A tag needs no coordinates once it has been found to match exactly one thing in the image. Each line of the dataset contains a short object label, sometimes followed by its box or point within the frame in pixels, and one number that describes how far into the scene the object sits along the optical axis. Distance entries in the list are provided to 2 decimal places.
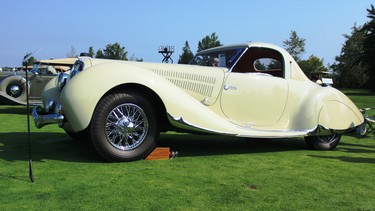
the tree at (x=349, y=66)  72.00
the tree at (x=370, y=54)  53.38
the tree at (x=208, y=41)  73.19
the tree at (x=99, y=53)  65.19
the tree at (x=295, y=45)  65.44
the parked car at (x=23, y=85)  12.46
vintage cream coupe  4.89
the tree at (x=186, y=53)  67.24
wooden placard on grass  5.34
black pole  4.11
